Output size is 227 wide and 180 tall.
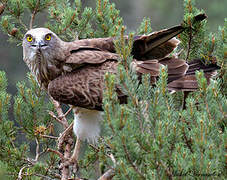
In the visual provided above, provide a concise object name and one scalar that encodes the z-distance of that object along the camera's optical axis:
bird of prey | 9.12
